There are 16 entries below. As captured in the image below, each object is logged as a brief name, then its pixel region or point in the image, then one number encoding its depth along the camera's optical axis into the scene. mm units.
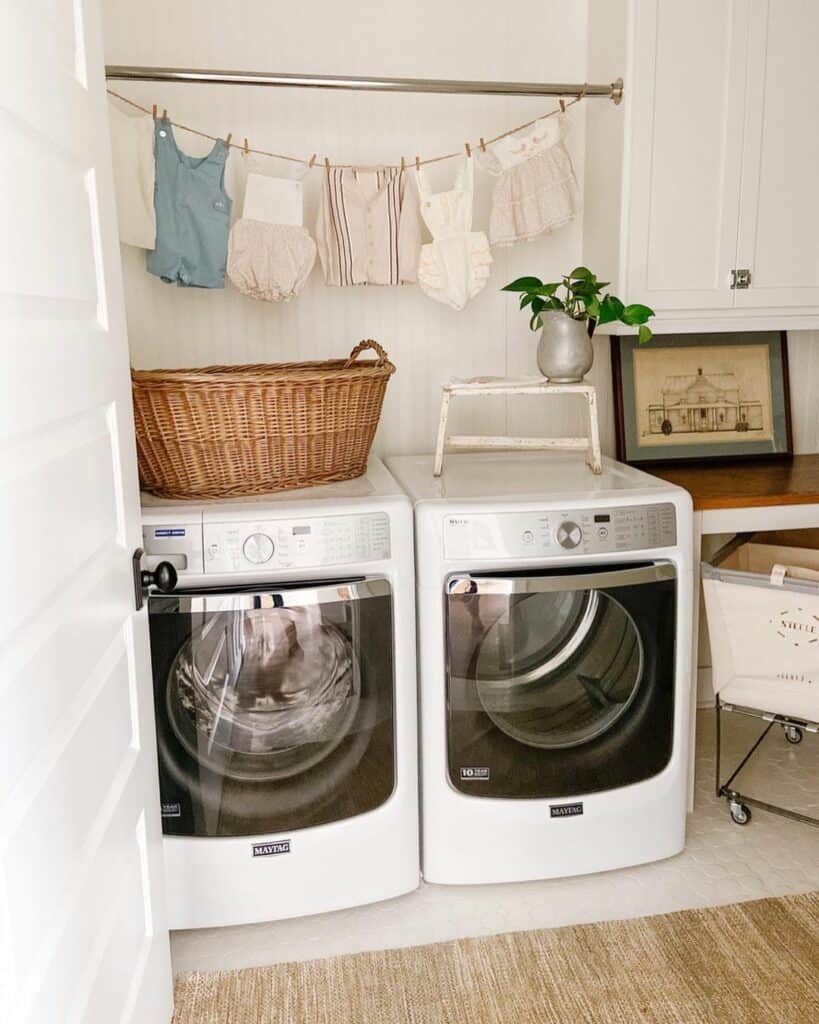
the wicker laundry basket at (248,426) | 1806
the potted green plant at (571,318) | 2121
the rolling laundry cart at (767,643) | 2059
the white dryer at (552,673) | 1910
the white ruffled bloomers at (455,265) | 2326
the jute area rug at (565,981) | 1699
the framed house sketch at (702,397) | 2633
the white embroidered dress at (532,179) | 2332
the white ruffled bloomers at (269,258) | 2219
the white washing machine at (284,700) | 1798
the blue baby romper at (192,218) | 2174
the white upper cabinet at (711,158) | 2248
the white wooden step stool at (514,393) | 2135
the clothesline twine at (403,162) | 2258
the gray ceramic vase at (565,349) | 2156
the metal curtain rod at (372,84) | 2045
